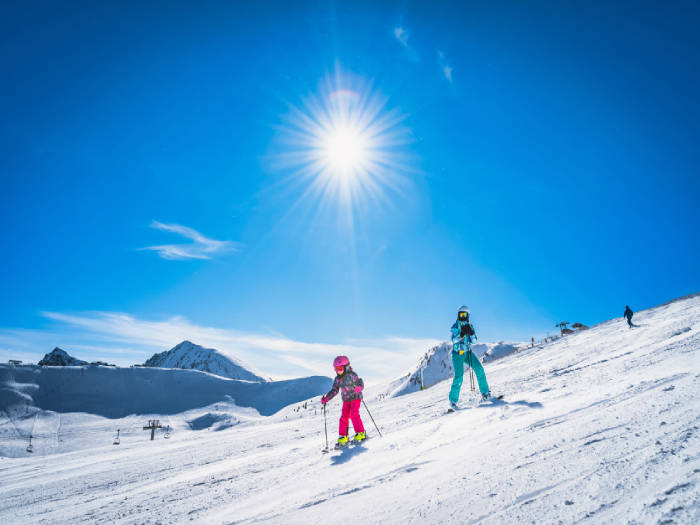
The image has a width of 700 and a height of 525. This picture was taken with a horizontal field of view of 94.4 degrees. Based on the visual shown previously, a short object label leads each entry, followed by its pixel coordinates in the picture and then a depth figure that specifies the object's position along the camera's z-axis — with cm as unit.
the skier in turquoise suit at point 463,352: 736
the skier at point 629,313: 1581
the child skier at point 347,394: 612
